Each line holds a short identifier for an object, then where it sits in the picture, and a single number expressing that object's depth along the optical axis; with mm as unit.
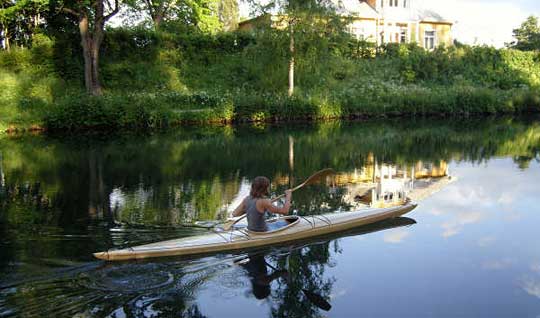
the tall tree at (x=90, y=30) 24000
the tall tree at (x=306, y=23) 24938
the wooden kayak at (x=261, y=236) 6918
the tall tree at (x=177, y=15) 32197
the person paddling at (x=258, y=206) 7273
